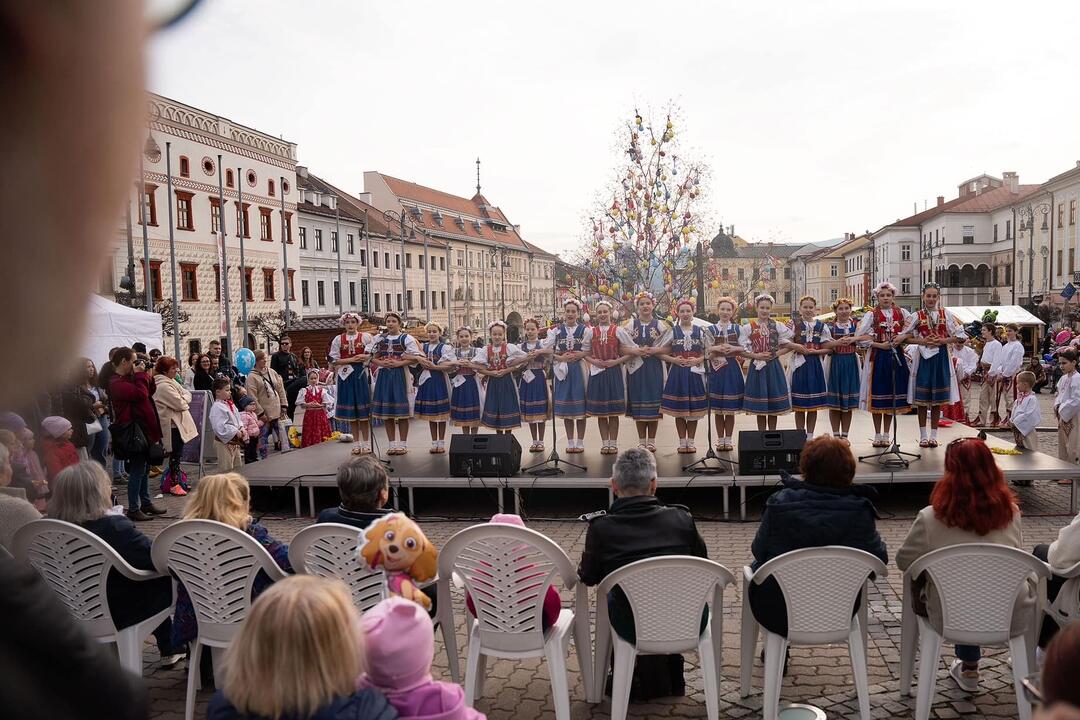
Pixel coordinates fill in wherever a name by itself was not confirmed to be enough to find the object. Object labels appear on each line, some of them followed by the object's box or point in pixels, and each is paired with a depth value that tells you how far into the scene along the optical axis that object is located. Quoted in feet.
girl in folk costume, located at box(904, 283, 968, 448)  28.37
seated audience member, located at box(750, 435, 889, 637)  13.74
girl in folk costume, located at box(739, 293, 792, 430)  29.63
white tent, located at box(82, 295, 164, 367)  42.52
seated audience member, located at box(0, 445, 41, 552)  14.98
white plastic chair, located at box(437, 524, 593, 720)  13.20
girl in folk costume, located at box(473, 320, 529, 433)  30.89
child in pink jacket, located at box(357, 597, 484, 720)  8.52
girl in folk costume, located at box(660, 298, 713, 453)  30.01
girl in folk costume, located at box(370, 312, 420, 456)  32.07
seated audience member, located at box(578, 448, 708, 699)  13.67
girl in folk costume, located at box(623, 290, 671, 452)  30.60
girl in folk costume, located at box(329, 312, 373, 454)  32.60
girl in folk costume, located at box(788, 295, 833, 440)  29.60
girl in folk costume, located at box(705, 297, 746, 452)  30.07
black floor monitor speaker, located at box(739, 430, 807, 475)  25.84
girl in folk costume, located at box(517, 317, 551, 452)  31.14
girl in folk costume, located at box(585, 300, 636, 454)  30.48
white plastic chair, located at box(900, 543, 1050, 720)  12.89
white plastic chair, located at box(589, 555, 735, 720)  12.80
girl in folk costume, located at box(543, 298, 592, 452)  30.55
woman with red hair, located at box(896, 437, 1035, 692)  13.88
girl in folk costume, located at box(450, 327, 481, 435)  31.78
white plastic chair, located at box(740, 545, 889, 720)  12.96
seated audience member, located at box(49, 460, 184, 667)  14.56
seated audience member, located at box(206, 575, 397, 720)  7.61
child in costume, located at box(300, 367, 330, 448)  40.22
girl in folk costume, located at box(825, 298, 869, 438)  29.40
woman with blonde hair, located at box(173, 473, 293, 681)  14.58
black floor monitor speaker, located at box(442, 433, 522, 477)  27.50
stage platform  26.20
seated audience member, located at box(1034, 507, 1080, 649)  12.91
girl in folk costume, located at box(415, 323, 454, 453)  32.01
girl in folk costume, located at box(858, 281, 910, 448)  28.81
